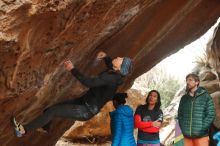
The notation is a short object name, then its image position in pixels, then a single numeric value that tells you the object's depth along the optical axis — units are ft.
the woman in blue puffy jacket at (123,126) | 22.07
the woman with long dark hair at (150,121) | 22.34
